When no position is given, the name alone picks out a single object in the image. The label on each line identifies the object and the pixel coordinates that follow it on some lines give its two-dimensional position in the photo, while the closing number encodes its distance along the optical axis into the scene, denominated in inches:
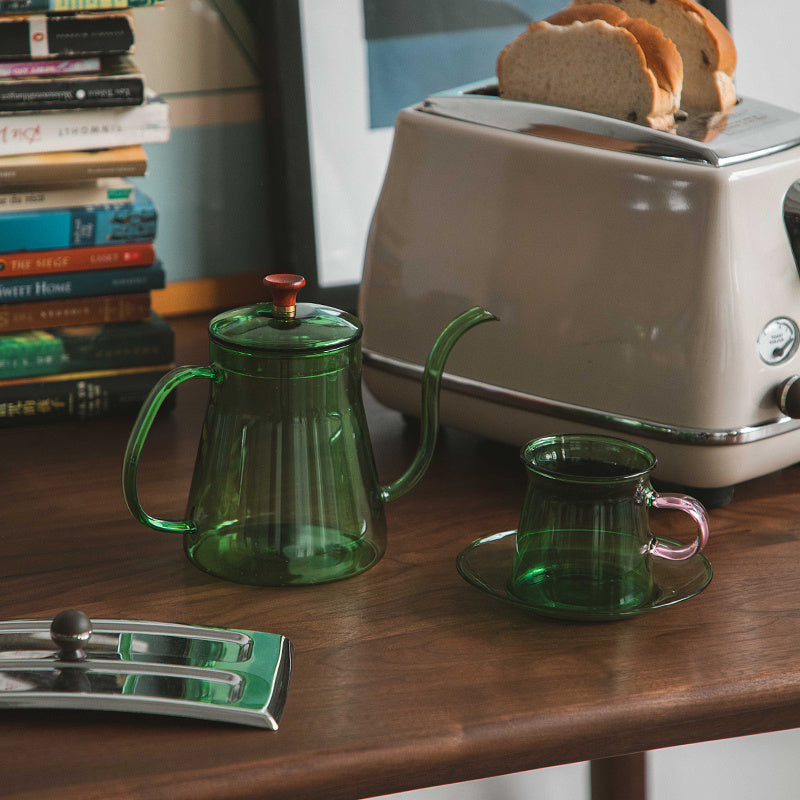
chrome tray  48.6
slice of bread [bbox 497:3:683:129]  57.4
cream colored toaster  55.1
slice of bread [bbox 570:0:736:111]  59.3
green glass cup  51.6
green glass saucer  51.8
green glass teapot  52.8
